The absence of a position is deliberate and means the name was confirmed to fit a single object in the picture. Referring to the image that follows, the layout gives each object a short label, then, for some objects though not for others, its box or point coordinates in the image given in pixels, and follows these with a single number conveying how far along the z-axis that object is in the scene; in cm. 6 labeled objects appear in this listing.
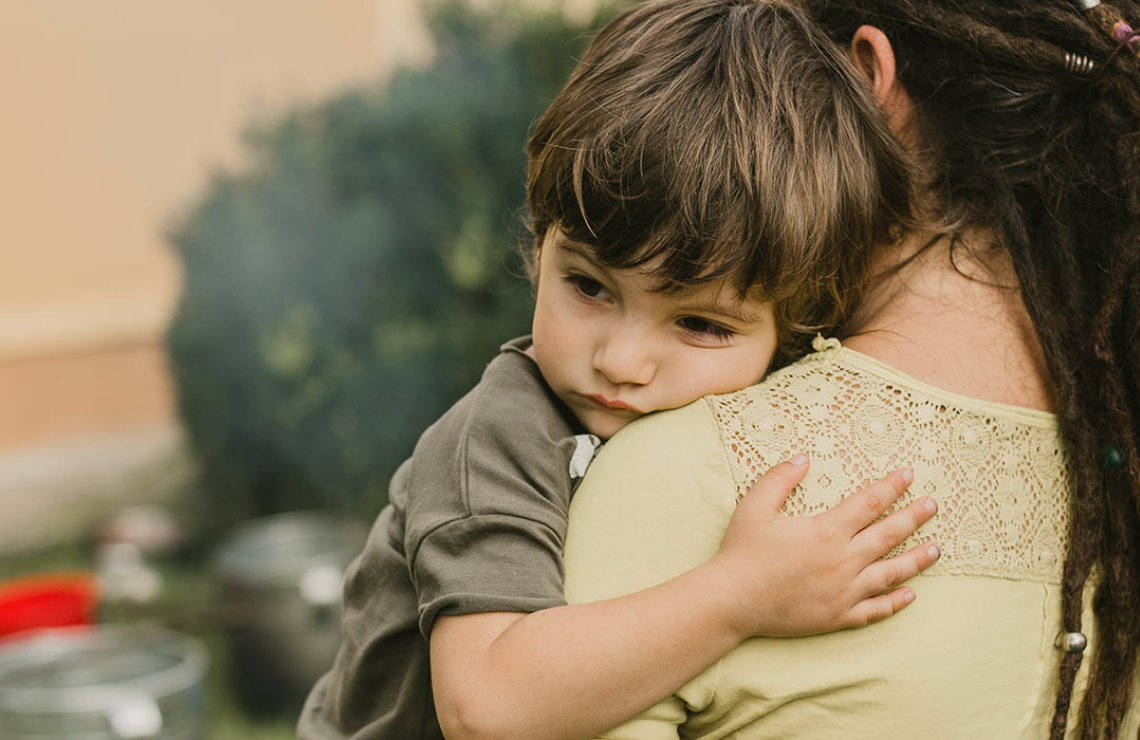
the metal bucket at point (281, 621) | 444
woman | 127
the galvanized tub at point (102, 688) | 344
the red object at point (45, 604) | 439
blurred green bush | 507
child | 126
